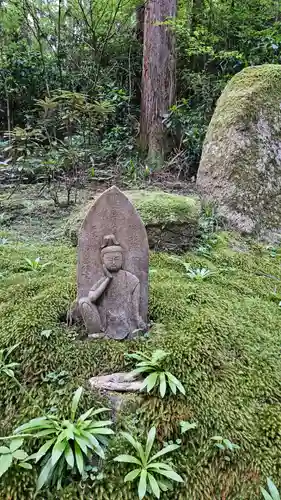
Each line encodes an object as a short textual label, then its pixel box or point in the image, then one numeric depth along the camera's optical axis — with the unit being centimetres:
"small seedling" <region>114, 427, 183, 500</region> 164
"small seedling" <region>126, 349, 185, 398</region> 200
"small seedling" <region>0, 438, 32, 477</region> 165
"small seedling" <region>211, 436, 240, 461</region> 186
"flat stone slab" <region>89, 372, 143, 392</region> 206
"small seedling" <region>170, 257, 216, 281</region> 340
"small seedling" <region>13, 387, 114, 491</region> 166
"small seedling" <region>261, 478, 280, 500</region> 168
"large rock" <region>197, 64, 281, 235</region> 487
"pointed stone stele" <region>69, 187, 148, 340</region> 237
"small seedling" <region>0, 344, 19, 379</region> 208
